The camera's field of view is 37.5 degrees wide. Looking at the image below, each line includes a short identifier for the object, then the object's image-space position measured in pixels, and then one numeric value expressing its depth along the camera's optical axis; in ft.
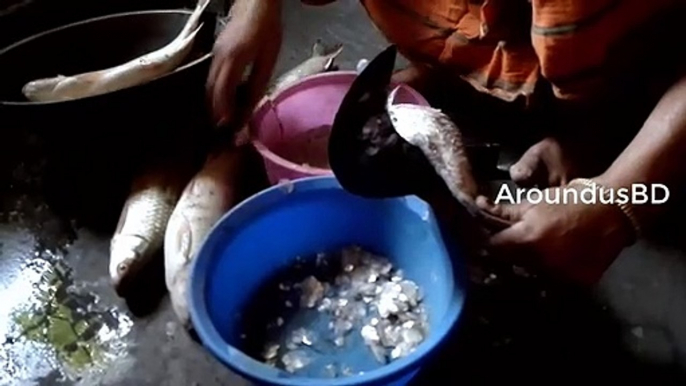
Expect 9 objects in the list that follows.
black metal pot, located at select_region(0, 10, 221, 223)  4.74
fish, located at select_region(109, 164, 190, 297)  4.50
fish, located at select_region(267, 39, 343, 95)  5.08
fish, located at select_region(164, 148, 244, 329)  4.35
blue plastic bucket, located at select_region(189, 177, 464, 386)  3.84
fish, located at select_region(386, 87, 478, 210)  3.65
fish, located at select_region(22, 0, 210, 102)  4.75
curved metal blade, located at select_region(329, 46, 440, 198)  3.78
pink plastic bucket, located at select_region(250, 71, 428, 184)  4.77
